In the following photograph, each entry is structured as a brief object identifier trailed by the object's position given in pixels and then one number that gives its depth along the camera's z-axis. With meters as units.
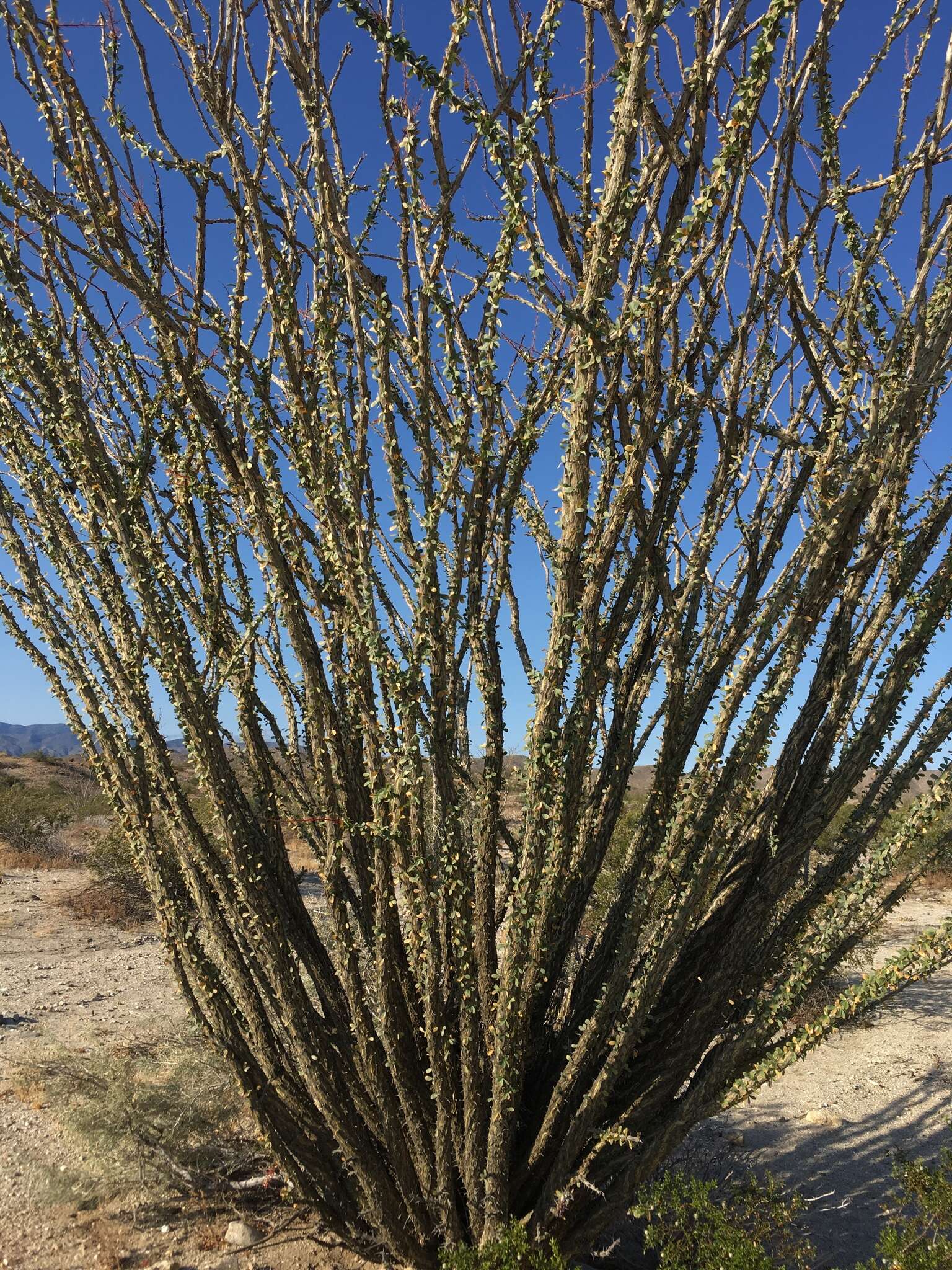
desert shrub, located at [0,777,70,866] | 13.97
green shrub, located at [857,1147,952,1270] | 2.36
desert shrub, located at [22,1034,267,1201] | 3.86
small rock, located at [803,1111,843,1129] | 5.29
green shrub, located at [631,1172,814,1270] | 2.35
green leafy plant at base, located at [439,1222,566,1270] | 2.22
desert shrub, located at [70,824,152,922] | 10.73
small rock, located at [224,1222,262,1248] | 3.32
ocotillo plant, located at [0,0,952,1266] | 2.21
